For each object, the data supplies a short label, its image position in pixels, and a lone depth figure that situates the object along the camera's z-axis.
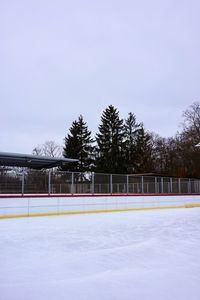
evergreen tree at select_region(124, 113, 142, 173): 37.09
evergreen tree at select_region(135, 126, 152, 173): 37.33
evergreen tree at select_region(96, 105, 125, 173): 35.05
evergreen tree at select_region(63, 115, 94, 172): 35.52
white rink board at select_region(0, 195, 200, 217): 11.44
